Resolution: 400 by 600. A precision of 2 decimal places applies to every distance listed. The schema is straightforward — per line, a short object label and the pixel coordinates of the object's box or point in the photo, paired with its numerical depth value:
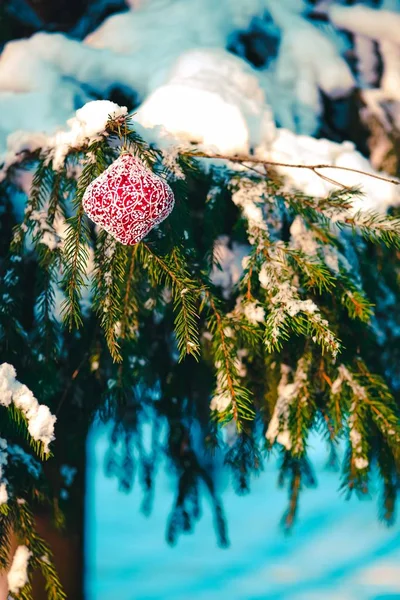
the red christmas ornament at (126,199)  1.49
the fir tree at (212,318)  1.58
